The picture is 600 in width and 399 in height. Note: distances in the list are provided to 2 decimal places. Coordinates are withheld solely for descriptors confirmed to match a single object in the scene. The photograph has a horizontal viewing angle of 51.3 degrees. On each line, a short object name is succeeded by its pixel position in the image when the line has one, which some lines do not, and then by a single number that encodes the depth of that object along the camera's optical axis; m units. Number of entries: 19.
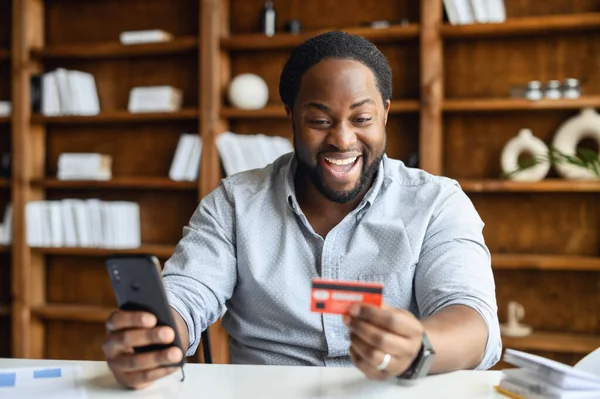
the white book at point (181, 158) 3.18
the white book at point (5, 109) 3.46
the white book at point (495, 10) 2.81
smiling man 1.37
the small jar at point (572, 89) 2.71
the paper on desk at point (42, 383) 0.97
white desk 0.97
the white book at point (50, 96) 3.37
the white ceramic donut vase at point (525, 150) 2.77
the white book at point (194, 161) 3.15
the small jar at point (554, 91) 2.74
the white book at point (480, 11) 2.81
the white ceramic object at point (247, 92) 3.10
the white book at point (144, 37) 3.25
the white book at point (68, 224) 3.34
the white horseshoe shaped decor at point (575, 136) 2.71
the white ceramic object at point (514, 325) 2.79
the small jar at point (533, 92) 2.75
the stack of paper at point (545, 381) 0.92
